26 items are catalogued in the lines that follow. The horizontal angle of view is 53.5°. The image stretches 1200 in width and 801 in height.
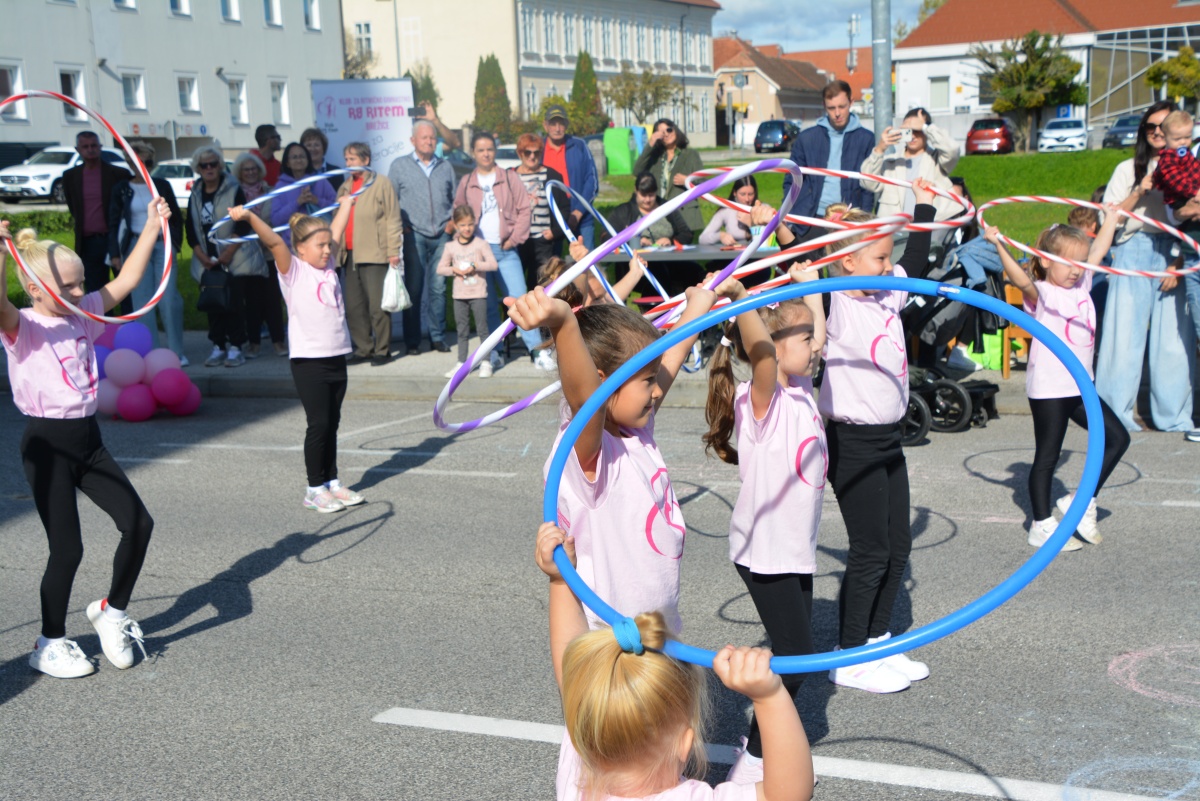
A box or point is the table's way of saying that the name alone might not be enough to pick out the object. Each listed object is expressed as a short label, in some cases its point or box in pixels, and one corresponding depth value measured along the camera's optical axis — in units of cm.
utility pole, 1262
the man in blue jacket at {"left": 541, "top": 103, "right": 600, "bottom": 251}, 1305
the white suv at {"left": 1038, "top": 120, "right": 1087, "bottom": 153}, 4341
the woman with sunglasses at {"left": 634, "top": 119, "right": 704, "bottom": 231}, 1249
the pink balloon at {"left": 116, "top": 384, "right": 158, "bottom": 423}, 1097
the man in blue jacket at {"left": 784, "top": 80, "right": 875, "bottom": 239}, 1055
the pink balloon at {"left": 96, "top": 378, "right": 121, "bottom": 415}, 1100
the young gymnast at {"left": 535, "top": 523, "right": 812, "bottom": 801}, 234
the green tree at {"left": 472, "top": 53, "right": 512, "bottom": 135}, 7612
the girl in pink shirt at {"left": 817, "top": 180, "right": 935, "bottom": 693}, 466
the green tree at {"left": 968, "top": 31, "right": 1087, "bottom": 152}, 4628
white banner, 1753
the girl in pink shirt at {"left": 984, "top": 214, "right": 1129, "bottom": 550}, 631
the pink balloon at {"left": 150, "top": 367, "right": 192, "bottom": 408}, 1102
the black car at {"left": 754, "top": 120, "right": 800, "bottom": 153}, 5844
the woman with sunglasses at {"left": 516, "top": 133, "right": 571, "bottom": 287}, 1226
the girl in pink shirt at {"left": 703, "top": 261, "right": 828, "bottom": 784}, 400
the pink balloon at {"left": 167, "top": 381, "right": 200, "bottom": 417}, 1123
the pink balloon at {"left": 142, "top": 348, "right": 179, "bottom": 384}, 1112
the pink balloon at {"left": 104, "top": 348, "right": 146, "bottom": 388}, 1098
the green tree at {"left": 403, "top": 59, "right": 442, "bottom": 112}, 8206
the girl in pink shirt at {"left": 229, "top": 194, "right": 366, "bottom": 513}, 771
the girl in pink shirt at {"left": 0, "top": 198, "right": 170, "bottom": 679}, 523
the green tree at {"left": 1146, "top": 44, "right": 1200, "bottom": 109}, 3766
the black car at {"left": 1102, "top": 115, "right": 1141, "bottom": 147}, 4262
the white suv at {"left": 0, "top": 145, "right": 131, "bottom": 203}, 3497
